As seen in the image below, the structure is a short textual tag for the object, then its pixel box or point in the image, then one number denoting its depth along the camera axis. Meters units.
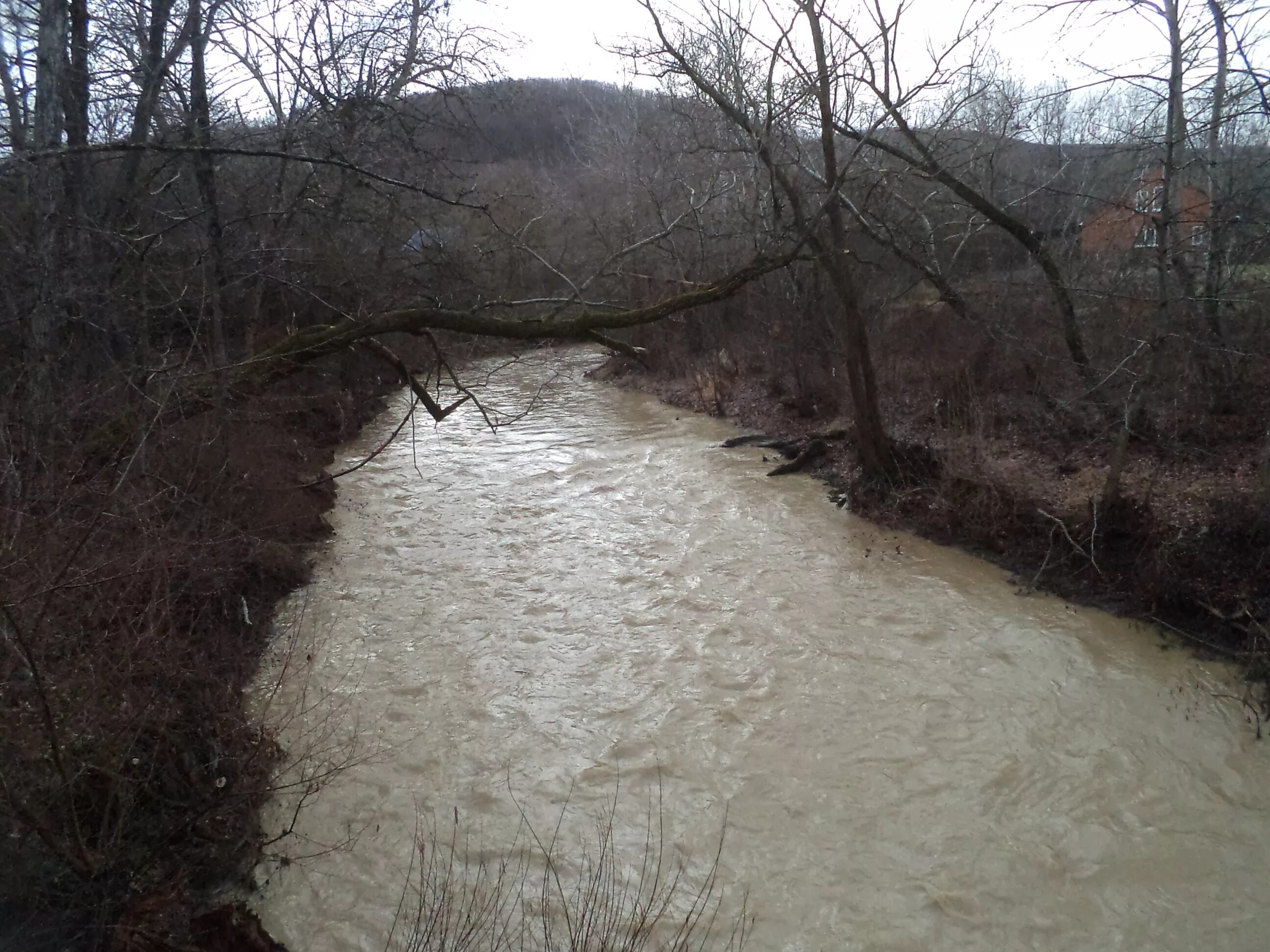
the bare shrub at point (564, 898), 4.65
